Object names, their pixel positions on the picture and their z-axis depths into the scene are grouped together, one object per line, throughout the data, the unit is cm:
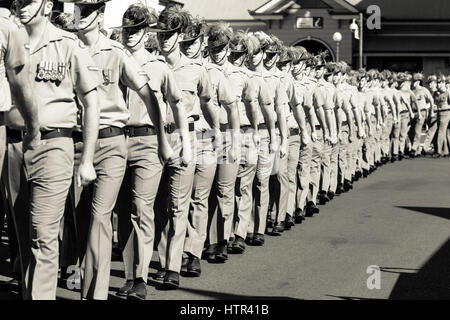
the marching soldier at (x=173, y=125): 880
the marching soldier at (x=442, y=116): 2702
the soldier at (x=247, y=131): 1085
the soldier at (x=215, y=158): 949
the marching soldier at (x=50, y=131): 645
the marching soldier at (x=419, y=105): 2683
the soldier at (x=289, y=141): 1241
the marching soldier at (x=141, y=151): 819
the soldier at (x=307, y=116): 1348
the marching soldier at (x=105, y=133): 736
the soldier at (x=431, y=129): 2766
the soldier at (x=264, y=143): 1146
